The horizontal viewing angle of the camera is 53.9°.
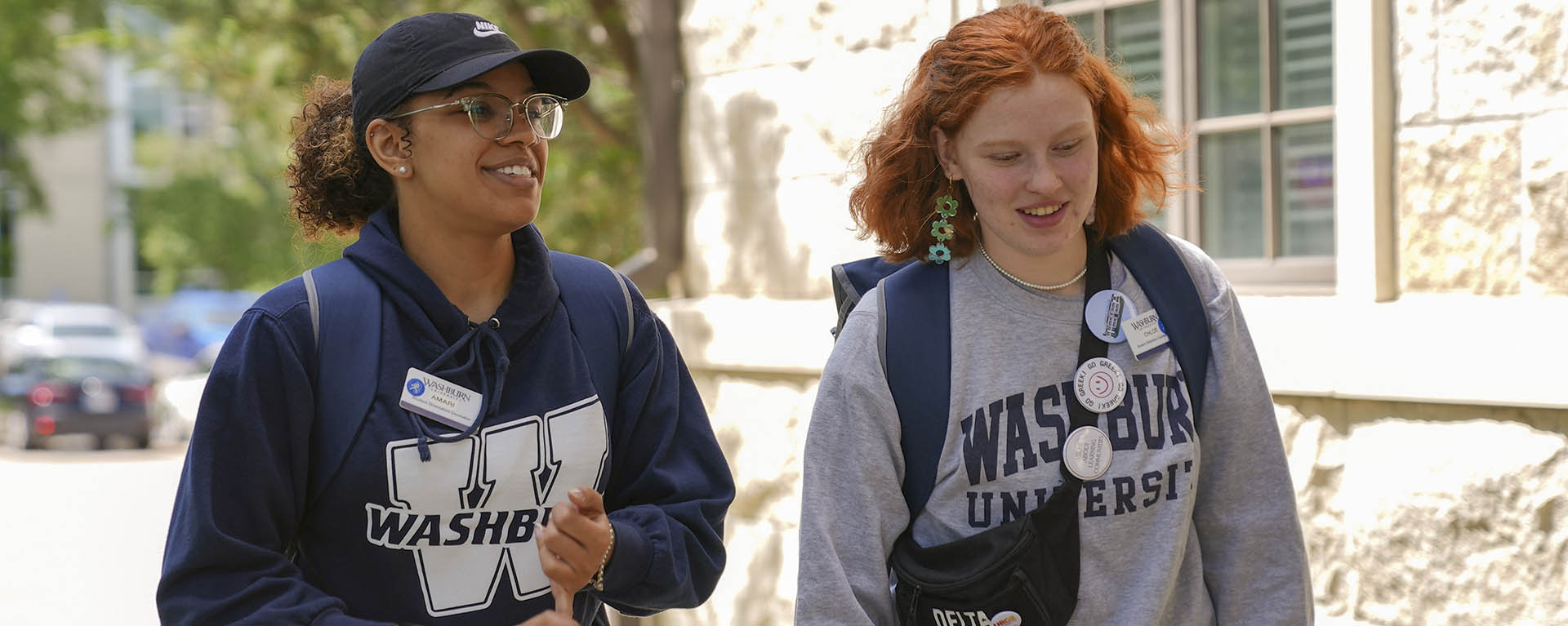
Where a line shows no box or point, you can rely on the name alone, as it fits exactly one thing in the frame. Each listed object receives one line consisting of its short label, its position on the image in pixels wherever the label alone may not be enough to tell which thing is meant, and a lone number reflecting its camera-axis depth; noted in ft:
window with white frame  13.46
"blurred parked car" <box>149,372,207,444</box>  68.18
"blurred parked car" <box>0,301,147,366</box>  77.51
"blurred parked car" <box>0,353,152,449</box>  65.41
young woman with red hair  7.24
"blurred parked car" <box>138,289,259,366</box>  98.58
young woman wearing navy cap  7.09
